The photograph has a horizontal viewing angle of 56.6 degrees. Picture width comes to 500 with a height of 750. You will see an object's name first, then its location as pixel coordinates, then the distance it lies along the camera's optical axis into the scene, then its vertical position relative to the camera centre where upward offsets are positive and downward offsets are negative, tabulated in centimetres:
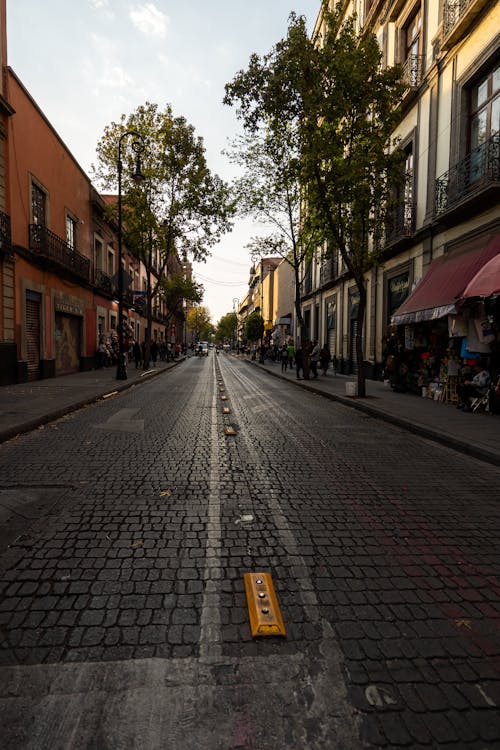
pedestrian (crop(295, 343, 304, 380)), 2198 -45
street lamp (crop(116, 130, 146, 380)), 1886 +216
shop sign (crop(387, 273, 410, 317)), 1773 +233
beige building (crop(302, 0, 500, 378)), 1237 +594
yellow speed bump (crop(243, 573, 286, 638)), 246 -149
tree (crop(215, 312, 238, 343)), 13254 +691
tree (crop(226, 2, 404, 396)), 1282 +686
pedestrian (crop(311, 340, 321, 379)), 2295 -62
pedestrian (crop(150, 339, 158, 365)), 3771 -25
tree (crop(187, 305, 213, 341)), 12044 +788
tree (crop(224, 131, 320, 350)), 1819 +702
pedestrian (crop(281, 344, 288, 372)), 2973 -68
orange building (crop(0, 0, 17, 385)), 1524 +293
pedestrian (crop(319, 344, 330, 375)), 2486 -49
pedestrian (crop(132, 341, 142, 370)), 2852 -38
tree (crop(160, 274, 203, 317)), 4467 +577
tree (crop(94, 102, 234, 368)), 2397 +874
